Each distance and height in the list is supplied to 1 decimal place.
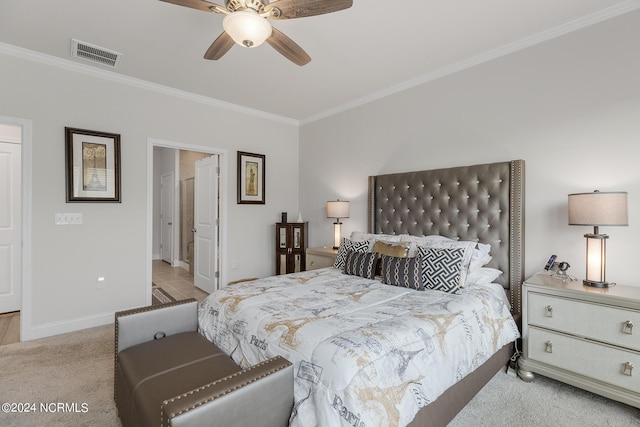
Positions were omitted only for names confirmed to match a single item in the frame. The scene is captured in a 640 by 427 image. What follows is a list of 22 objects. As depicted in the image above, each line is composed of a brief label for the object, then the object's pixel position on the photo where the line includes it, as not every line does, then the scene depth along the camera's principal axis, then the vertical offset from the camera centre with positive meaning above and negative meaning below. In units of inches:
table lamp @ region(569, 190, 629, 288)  80.7 -1.3
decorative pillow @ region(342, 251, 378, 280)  111.1 -19.7
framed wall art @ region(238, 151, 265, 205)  177.9 +19.4
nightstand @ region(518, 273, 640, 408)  74.7 -32.8
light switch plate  124.3 -3.6
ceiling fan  70.1 +47.0
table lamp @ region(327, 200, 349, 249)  160.7 +1.0
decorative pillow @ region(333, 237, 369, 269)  124.5 -15.5
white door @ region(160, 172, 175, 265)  284.2 -5.7
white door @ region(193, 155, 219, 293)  176.4 -8.5
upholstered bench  45.4 -33.0
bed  53.8 -24.9
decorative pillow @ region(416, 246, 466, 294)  94.1 -17.8
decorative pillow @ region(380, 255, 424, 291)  97.7 -20.1
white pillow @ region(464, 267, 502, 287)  101.8 -21.7
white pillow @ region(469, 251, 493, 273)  102.3 -17.3
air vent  111.2 +59.4
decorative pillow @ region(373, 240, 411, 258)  109.8 -13.6
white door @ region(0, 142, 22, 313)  147.2 -9.3
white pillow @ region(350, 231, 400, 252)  126.7 -11.4
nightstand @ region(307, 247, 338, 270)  150.2 -23.7
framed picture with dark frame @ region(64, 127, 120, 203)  125.3 +18.7
